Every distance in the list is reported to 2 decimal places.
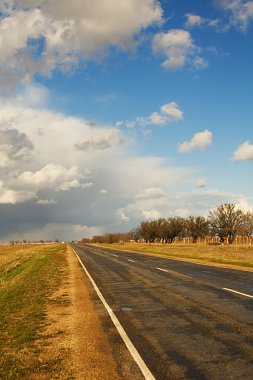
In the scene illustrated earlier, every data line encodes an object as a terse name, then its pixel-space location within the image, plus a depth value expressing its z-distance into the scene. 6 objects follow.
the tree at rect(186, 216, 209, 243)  104.64
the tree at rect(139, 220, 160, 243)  126.04
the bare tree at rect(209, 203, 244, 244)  83.19
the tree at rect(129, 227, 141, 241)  177.11
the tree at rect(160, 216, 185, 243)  116.44
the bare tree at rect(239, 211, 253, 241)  93.01
